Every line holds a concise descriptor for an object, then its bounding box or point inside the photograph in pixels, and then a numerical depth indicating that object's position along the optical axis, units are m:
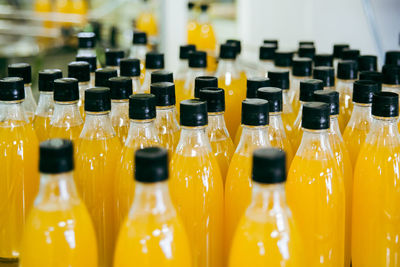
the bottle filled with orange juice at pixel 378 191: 1.44
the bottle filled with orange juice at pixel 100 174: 1.44
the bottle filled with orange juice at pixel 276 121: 1.44
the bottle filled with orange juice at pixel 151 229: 1.19
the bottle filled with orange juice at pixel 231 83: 1.75
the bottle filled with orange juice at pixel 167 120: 1.45
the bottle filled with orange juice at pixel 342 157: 1.45
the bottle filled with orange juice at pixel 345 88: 1.71
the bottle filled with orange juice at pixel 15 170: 1.48
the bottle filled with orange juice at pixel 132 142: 1.33
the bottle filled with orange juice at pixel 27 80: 1.62
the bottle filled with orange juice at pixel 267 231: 1.20
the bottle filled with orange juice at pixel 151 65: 1.71
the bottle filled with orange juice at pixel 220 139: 1.48
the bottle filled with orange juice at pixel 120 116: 1.51
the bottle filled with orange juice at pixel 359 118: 1.50
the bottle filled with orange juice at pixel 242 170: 1.34
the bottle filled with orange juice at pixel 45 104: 1.58
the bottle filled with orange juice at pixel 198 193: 1.38
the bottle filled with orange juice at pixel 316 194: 1.37
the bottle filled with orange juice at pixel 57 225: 1.21
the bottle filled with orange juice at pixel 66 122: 1.50
